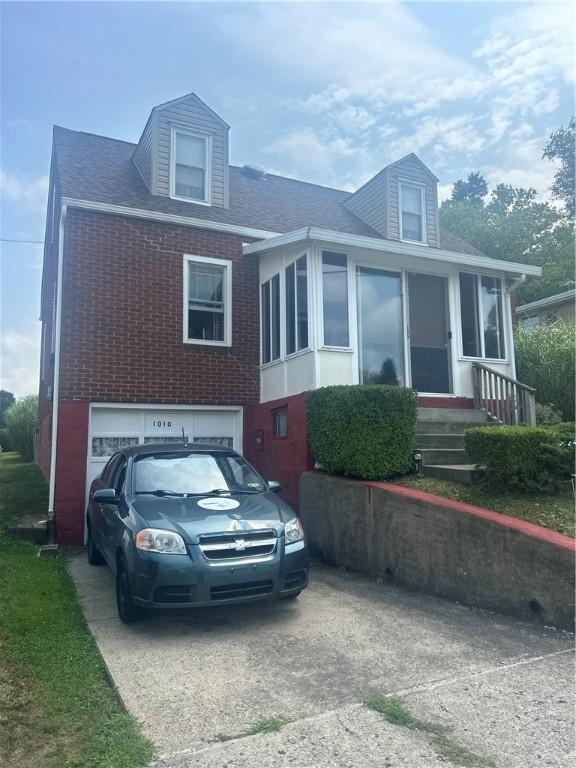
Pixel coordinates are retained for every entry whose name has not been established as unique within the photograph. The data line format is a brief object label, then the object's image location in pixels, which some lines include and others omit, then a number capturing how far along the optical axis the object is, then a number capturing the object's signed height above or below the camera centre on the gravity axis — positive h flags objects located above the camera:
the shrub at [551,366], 11.75 +1.45
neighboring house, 19.75 +4.61
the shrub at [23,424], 22.81 +0.52
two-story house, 9.43 +2.22
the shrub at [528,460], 6.02 -0.31
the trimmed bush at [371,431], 7.40 +0.03
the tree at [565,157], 30.16 +15.18
